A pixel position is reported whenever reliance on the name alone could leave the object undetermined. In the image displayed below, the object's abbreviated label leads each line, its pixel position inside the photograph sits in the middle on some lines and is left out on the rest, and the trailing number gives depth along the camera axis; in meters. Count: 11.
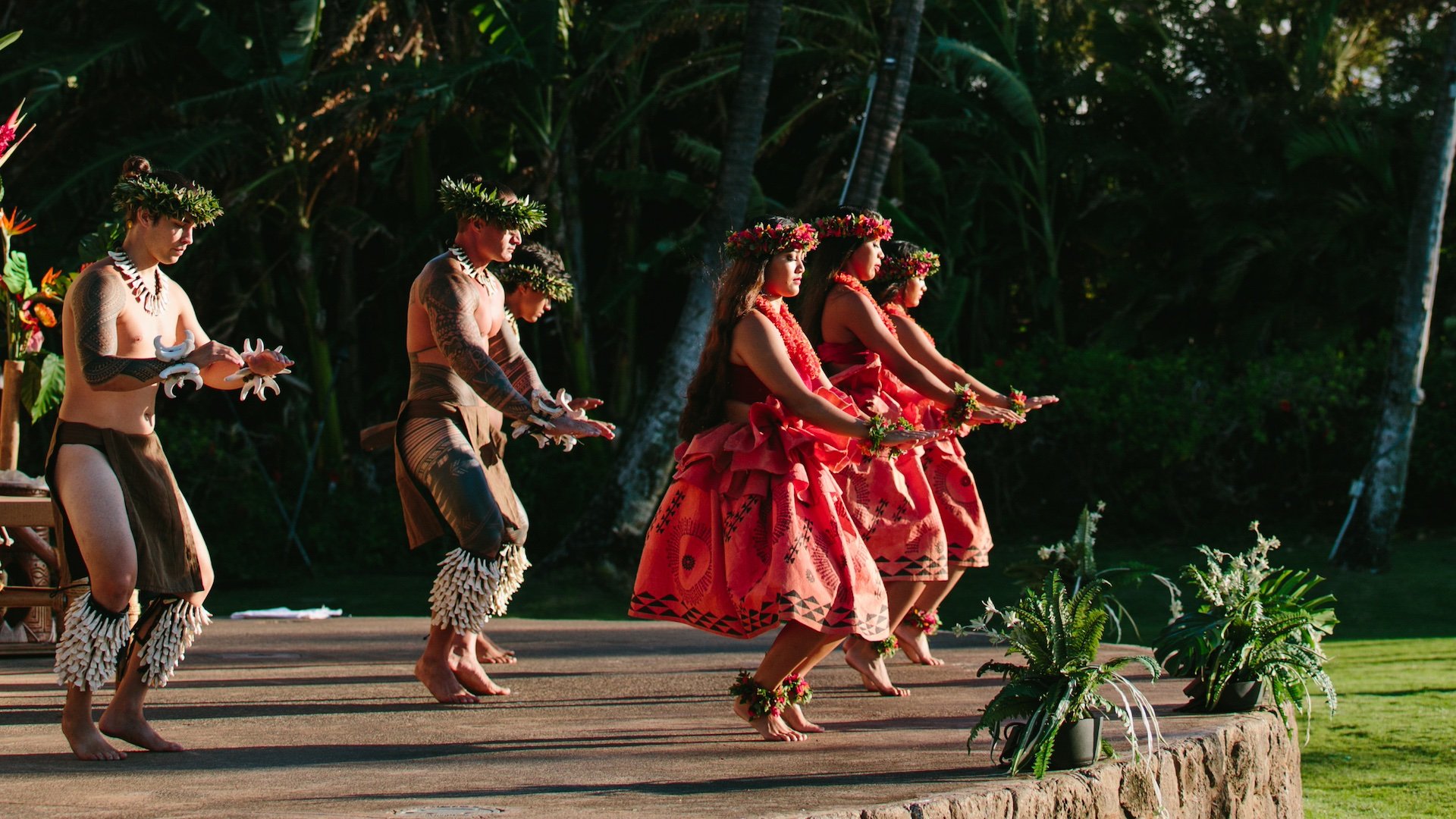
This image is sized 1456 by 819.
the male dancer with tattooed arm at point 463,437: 10.52
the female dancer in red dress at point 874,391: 10.98
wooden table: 10.91
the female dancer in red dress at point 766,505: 9.05
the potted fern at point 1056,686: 8.04
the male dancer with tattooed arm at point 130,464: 8.36
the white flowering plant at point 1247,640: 10.06
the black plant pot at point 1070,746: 8.15
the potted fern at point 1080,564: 11.45
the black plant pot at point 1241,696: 10.05
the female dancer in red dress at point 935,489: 12.65
